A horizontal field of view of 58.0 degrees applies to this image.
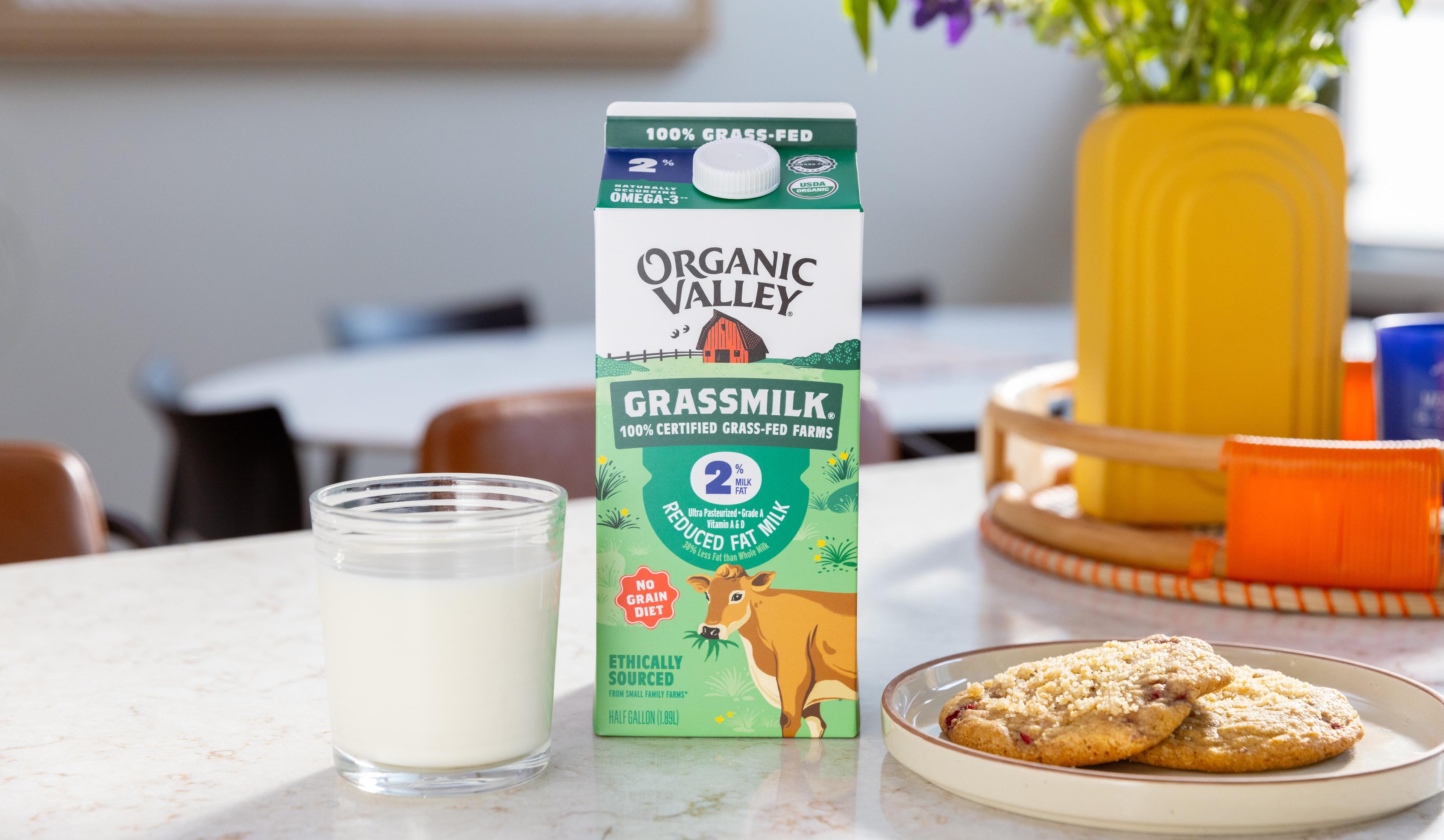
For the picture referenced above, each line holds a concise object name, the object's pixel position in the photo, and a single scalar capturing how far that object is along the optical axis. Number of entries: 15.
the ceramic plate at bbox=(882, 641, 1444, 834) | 0.45
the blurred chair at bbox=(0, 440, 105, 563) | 1.11
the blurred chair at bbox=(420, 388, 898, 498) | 1.21
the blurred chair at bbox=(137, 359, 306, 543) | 1.99
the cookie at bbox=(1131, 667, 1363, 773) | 0.48
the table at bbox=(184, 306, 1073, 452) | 1.92
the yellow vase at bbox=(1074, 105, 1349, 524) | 0.89
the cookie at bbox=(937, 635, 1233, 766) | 0.48
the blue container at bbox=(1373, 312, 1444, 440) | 0.85
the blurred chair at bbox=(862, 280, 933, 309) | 3.55
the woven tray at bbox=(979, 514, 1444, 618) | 0.75
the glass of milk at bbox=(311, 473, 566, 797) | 0.49
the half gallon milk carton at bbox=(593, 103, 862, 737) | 0.53
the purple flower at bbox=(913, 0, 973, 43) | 0.91
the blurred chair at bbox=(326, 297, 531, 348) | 2.87
